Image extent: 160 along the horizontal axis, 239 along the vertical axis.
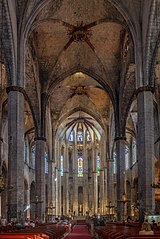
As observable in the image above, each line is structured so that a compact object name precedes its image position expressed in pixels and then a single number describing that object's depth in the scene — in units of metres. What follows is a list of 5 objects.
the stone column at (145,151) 16.50
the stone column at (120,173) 26.57
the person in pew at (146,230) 7.45
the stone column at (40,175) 26.39
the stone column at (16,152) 16.49
